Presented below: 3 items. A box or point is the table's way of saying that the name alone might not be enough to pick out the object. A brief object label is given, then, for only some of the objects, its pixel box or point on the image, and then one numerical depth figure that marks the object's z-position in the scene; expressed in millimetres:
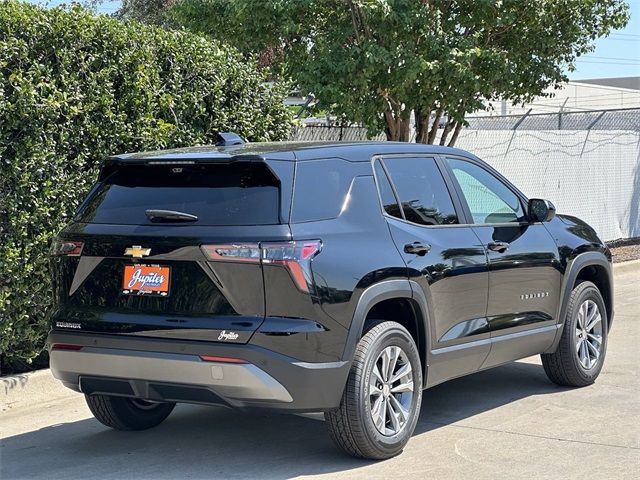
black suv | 5578
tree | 12344
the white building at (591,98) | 41312
